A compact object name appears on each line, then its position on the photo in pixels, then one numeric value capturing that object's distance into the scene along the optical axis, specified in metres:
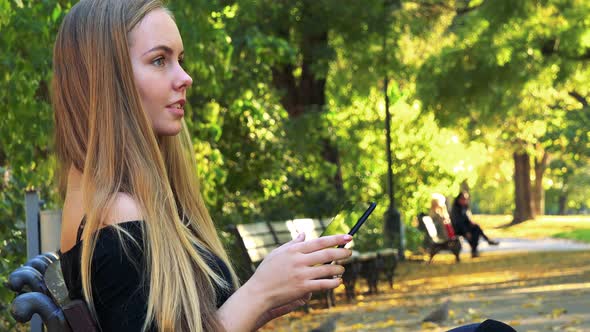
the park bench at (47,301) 2.29
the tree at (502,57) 22.23
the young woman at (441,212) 26.69
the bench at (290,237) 12.52
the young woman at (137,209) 2.18
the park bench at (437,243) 26.64
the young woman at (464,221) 27.73
